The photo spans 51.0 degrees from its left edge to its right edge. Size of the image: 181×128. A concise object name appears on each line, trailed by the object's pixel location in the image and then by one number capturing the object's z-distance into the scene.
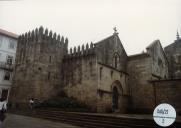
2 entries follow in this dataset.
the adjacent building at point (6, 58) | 31.86
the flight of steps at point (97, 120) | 11.24
